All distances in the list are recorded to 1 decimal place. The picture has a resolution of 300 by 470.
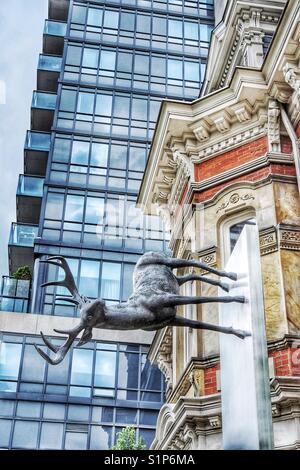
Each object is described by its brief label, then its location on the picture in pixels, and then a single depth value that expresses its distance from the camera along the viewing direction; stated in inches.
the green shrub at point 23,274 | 1274.6
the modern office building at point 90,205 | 1083.3
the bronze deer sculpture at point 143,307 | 237.0
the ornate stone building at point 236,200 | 392.2
